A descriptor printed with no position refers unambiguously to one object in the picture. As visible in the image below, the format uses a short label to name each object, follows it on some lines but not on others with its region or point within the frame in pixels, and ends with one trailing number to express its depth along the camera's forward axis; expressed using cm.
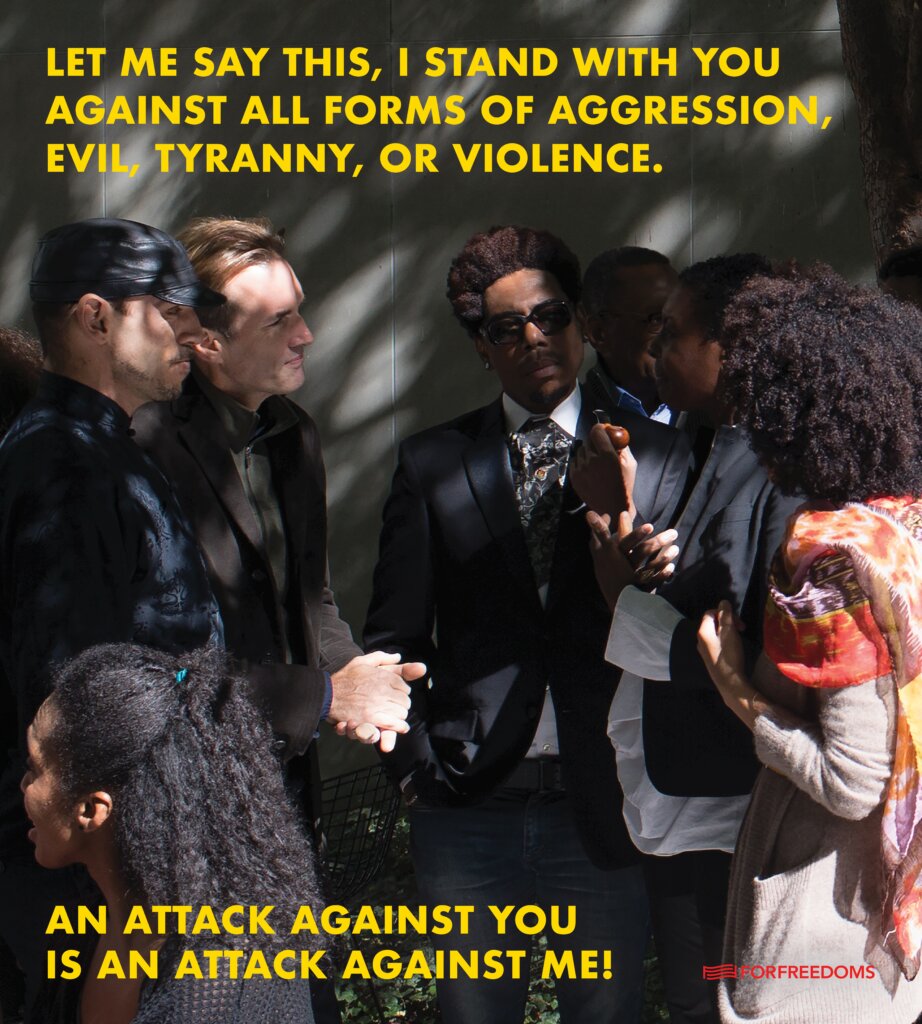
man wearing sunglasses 356
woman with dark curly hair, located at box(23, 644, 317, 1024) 241
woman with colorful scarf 266
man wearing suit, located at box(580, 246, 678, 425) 448
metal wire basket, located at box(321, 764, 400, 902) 388
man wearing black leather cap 281
